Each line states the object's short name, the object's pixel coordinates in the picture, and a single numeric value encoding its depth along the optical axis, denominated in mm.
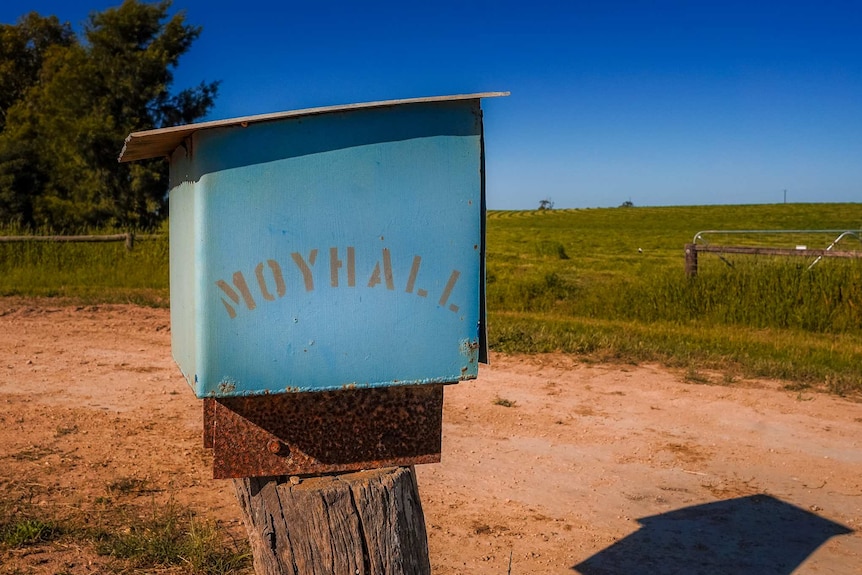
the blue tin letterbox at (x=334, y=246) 1779
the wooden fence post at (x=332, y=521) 2023
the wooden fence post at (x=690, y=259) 10609
